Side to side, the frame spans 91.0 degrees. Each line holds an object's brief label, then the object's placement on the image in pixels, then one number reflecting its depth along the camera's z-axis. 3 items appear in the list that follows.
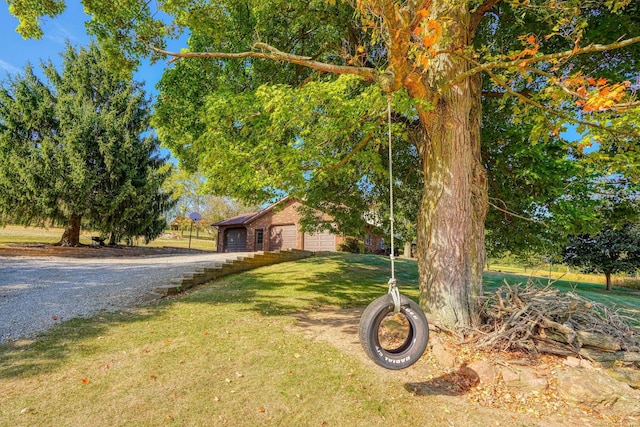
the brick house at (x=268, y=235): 23.83
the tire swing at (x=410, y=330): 3.29
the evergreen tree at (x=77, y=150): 16.45
